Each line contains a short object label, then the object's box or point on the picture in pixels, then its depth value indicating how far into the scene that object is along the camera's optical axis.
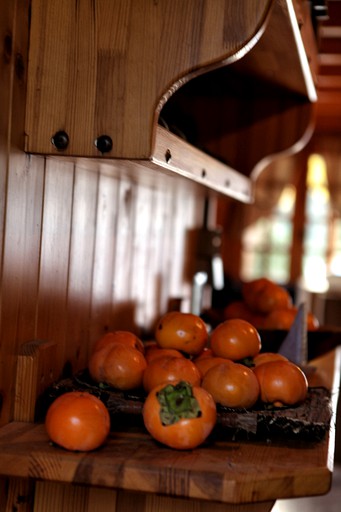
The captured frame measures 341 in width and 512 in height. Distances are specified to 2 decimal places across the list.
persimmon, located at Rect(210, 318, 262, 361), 1.50
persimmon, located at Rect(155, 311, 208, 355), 1.51
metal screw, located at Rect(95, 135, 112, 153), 1.25
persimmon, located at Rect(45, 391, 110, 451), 1.13
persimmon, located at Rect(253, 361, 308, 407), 1.35
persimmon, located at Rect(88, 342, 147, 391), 1.37
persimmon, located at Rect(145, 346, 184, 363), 1.46
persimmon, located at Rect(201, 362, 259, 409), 1.30
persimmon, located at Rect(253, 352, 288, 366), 1.50
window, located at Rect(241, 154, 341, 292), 7.75
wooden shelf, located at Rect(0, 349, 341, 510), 1.06
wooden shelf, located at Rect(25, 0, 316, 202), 1.25
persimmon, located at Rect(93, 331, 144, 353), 1.45
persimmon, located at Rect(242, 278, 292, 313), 2.23
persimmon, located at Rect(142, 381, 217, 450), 1.15
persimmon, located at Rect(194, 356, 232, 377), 1.43
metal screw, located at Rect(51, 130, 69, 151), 1.26
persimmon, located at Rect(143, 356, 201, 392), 1.32
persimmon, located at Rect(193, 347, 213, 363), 1.54
